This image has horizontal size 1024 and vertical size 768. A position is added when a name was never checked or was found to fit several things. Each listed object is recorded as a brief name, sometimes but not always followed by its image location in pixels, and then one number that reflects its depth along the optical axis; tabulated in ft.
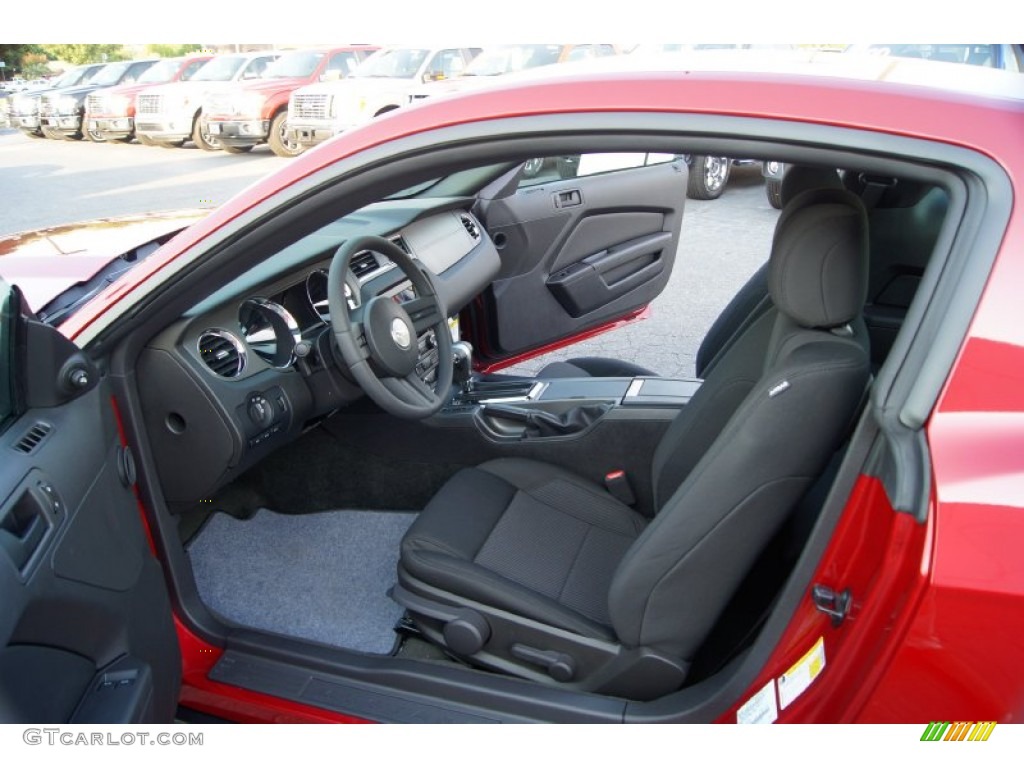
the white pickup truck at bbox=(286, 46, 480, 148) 31.83
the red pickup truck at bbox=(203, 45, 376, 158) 35.63
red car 3.34
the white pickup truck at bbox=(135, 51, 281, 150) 39.78
